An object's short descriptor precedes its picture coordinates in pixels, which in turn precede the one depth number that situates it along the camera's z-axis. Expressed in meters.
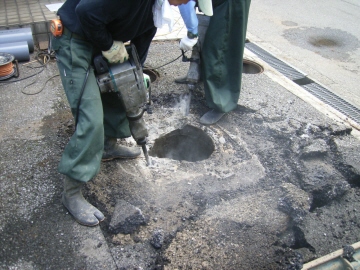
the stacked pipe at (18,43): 4.54
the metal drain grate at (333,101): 4.23
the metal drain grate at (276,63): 5.08
